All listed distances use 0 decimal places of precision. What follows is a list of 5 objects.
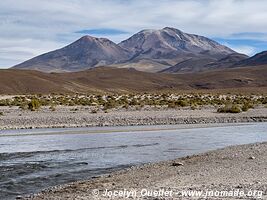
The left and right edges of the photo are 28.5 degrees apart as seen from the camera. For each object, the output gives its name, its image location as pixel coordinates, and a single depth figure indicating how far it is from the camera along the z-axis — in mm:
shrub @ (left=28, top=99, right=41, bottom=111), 50031
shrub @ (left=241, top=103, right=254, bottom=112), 49362
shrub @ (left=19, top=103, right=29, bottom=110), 51072
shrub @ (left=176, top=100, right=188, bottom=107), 56712
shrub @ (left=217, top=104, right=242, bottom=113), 47381
